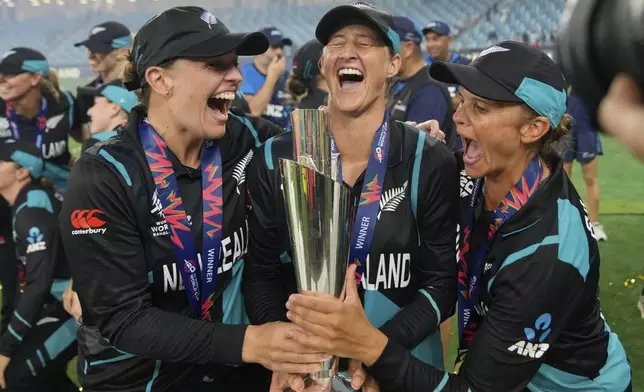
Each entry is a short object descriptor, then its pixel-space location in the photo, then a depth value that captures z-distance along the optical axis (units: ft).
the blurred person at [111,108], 10.37
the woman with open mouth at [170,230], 5.60
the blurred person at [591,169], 20.33
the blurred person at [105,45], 15.46
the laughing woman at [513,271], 5.43
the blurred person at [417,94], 14.35
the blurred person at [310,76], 16.17
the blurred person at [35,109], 13.25
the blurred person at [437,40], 21.74
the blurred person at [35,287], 9.47
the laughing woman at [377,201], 6.02
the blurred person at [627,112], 2.21
